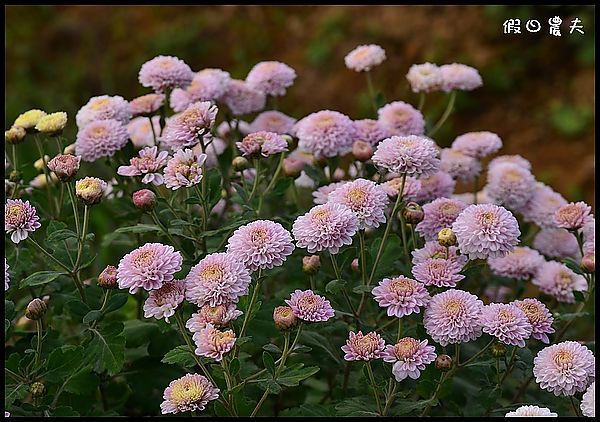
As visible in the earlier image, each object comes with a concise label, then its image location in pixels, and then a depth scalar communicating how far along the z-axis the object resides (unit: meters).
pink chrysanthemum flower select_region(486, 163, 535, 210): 1.95
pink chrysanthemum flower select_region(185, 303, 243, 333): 1.69
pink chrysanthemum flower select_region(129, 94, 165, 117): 1.91
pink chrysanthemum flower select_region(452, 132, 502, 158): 1.99
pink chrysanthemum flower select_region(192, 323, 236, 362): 1.67
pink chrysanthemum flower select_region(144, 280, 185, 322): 1.70
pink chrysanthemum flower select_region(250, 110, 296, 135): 1.95
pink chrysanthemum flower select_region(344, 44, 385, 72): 2.02
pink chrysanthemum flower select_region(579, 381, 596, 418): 1.69
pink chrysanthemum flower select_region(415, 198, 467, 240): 1.81
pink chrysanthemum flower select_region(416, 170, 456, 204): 1.90
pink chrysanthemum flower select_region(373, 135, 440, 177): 1.76
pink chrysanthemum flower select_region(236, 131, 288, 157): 1.82
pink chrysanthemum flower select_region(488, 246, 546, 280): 1.92
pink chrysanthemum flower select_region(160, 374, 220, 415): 1.68
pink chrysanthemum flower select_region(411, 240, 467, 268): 1.78
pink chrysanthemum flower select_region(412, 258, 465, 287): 1.74
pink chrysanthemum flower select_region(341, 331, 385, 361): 1.70
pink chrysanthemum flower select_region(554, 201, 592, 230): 1.85
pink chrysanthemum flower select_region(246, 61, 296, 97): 1.98
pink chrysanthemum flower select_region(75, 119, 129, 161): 1.86
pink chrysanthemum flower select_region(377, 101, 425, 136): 1.94
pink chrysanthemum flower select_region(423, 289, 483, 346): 1.71
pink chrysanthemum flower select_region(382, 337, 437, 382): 1.70
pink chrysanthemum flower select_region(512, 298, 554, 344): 1.74
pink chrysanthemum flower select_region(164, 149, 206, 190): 1.76
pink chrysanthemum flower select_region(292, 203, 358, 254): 1.72
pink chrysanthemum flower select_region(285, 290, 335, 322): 1.70
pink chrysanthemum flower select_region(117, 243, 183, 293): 1.70
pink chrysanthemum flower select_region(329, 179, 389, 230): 1.74
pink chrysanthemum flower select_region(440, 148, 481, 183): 1.96
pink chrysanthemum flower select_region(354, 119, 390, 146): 1.91
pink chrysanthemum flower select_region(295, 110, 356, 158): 1.89
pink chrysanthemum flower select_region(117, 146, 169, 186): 1.78
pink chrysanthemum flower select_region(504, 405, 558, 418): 1.65
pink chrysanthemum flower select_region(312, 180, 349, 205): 1.84
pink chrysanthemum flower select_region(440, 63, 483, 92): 2.00
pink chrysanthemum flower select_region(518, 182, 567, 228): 1.93
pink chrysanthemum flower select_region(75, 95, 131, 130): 1.90
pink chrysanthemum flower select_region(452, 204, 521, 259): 1.74
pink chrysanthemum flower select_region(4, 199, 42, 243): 1.74
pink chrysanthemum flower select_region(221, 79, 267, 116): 1.97
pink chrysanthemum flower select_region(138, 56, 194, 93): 1.93
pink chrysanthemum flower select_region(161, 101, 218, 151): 1.80
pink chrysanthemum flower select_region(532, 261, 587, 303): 1.91
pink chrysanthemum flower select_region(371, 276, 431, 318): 1.72
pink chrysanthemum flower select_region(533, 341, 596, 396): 1.71
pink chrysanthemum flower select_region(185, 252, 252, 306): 1.69
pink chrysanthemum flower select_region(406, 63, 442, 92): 2.00
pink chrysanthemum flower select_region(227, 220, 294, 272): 1.71
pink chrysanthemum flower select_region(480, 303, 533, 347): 1.70
